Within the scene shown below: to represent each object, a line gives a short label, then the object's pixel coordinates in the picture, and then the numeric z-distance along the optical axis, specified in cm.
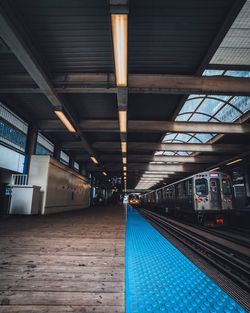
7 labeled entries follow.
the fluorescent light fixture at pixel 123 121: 899
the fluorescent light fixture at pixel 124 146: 1357
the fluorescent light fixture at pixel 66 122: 912
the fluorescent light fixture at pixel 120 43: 402
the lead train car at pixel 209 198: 1108
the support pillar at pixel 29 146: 1127
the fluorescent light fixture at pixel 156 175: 2860
